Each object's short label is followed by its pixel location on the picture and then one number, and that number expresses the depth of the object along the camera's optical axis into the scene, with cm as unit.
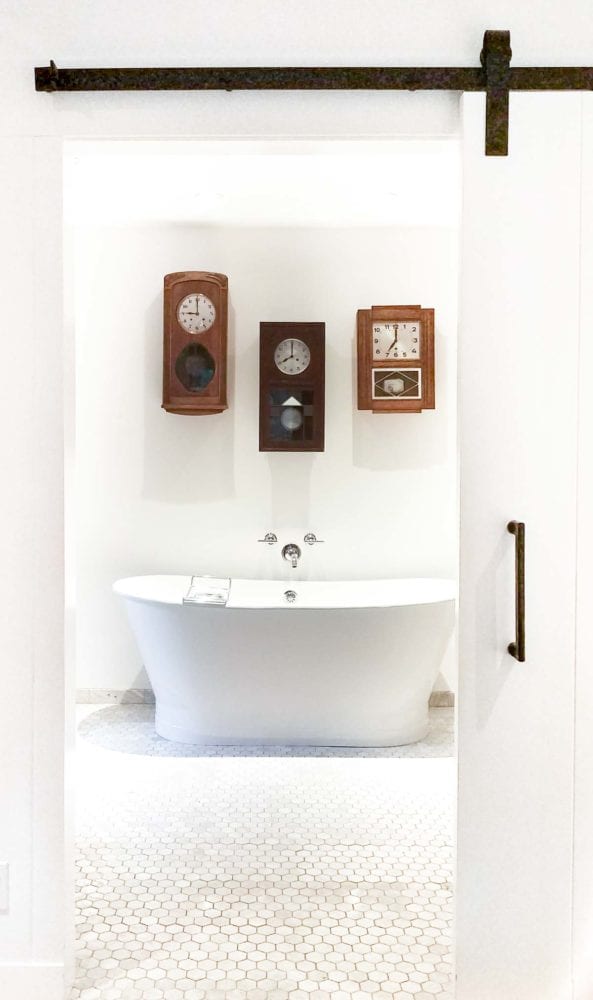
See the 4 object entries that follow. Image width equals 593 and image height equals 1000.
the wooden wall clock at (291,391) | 378
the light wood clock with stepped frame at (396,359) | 372
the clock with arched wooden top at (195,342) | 369
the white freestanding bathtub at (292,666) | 312
